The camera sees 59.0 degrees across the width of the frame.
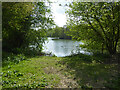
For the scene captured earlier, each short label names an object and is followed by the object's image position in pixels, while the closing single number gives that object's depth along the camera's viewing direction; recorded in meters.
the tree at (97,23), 8.93
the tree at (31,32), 13.69
